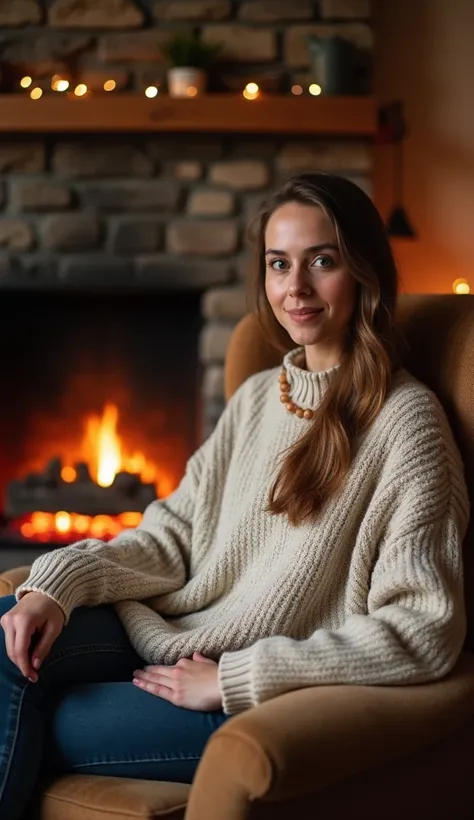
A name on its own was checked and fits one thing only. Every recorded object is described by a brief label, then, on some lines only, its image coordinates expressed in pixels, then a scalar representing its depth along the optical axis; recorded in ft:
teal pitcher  9.84
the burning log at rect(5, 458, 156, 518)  10.78
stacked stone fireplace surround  10.09
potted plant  9.82
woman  4.70
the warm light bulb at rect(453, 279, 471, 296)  10.61
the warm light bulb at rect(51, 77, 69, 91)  10.14
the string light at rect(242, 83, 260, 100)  10.03
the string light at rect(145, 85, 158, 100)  10.07
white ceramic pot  9.86
